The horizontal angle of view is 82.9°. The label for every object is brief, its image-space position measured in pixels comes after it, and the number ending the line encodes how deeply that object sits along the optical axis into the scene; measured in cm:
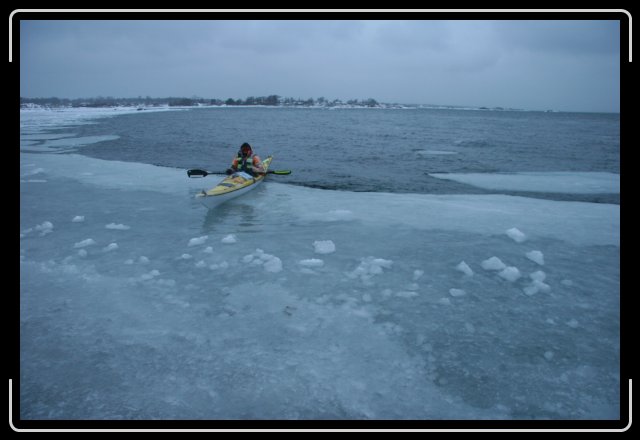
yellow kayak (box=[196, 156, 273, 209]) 1057
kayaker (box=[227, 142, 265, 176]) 1396
